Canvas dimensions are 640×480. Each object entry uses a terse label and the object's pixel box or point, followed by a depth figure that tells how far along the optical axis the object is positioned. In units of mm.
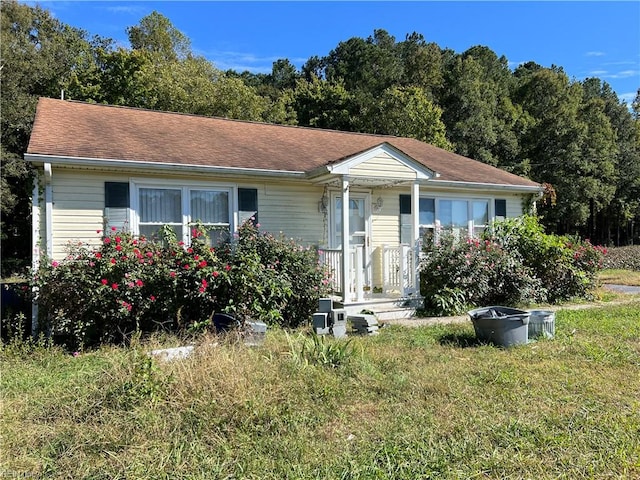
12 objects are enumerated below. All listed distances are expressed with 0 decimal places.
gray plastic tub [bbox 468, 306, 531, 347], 6055
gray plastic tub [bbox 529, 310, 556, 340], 6527
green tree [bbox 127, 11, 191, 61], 30047
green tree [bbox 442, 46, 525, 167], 28734
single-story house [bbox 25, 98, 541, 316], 7465
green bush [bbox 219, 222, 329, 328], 6895
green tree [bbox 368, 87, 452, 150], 23906
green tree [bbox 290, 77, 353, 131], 29641
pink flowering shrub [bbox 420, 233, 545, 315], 9117
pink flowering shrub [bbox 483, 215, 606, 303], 10250
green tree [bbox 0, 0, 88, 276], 21109
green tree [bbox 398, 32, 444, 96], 31062
